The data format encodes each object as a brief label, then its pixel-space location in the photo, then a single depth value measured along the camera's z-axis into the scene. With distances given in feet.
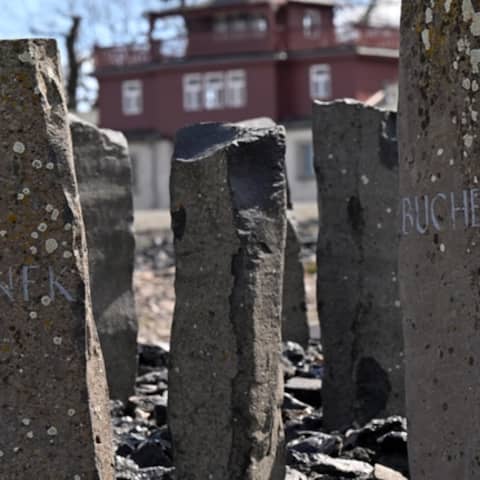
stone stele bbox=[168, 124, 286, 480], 23.34
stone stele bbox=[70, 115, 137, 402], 35.78
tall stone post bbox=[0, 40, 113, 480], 20.24
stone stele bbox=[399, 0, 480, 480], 19.83
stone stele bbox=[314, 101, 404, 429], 31.89
